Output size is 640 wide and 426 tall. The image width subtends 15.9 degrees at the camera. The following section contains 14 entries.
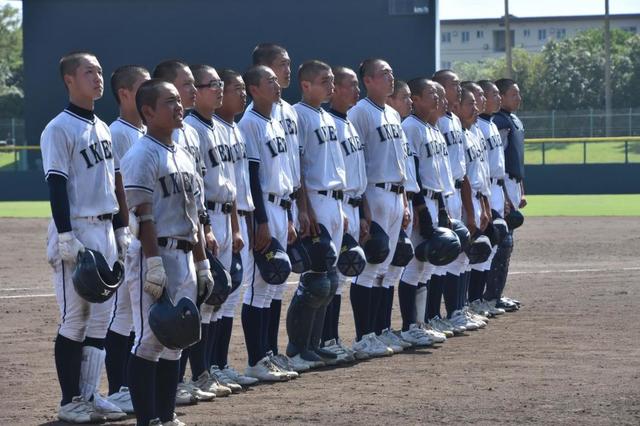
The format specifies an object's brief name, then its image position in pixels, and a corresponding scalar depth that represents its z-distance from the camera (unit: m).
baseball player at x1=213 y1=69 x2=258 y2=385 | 14.30
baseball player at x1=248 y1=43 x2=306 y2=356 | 15.43
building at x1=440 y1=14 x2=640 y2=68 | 197.42
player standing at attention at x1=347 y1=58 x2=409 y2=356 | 17.05
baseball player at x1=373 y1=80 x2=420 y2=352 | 17.52
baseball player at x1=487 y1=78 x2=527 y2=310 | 22.24
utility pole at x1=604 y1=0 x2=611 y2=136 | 94.25
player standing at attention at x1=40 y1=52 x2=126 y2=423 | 12.27
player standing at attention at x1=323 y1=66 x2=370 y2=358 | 16.36
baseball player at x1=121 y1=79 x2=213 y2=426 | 11.16
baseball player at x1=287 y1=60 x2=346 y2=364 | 15.84
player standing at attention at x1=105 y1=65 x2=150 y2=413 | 13.17
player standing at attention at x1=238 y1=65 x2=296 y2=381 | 14.81
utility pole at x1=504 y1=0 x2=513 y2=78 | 88.15
